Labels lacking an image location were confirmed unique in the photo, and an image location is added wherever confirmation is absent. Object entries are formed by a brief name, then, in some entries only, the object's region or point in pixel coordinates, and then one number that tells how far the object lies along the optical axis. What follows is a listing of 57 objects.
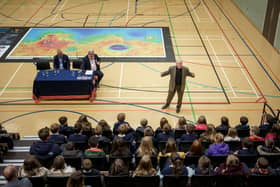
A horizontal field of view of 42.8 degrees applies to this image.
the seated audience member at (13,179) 5.12
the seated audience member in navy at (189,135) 7.32
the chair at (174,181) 5.60
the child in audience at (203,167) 5.66
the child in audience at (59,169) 5.73
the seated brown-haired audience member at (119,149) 6.46
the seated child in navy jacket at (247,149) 6.44
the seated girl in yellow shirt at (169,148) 6.39
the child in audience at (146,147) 6.41
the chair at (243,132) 8.05
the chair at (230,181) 5.64
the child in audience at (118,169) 5.61
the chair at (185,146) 7.17
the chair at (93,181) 5.59
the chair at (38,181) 5.59
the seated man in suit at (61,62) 12.30
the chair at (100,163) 6.38
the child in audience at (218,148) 6.58
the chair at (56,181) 5.61
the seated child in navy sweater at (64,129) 8.02
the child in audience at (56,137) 7.34
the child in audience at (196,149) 6.31
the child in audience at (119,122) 8.19
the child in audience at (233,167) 5.63
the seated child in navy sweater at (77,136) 7.39
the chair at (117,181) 5.57
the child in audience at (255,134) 7.27
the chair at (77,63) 12.69
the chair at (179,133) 7.83
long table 11.41
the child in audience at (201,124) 8.12
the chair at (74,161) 6.32
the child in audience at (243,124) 8.13
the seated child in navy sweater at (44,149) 6.54
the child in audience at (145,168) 5.66
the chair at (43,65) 12.65
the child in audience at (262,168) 5.66
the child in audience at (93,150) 6.47
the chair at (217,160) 6.46
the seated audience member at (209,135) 7.29
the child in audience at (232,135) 7.21
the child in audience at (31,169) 5.67
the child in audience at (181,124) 7.88
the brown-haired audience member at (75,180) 5.11
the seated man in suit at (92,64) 12.17
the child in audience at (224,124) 8.05
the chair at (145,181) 5.60
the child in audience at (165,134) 7.34
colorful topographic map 15.20
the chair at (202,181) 5.55
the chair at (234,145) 7.22
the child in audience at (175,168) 5.62
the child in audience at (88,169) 5.62
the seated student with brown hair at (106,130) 7.85
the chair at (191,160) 6.34
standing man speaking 10.25
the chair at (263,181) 5.52
